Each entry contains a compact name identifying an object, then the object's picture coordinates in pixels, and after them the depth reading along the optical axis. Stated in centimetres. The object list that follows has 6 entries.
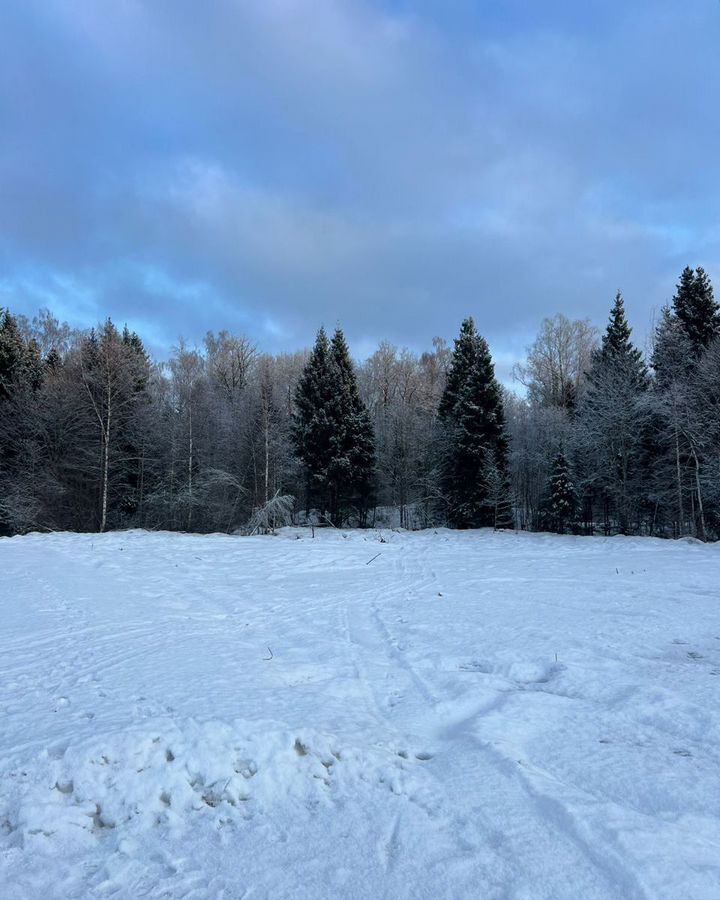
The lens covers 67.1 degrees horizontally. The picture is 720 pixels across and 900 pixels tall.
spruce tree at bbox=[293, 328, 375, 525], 3231
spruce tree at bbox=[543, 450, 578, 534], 2789
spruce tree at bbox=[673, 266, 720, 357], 2964
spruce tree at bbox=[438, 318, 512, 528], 2955
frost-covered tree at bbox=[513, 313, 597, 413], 4628
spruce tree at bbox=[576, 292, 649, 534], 2841
